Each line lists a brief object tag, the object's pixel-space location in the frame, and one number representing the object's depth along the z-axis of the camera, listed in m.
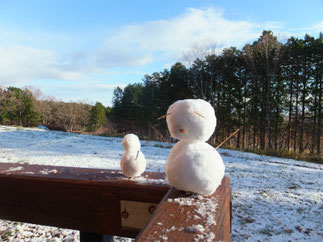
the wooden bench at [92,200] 0.70
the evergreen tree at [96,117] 18.34
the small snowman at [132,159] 0.95
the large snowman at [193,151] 0.69
